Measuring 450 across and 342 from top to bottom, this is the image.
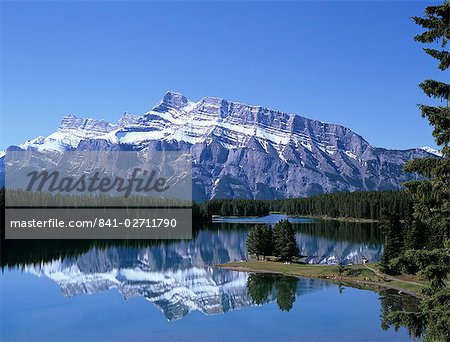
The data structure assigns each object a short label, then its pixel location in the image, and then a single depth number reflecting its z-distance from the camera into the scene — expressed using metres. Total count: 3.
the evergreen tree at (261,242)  104.46
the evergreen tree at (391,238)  81.56
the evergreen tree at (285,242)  99.56
